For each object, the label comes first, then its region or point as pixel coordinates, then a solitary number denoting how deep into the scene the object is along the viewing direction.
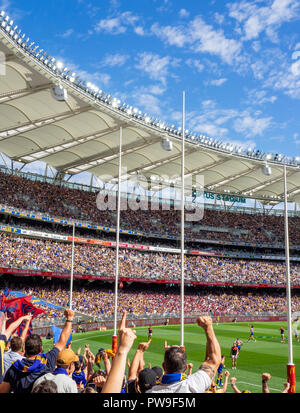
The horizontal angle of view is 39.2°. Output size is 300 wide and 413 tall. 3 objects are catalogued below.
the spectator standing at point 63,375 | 3.83
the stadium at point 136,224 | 32.34
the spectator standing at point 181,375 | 3.53
